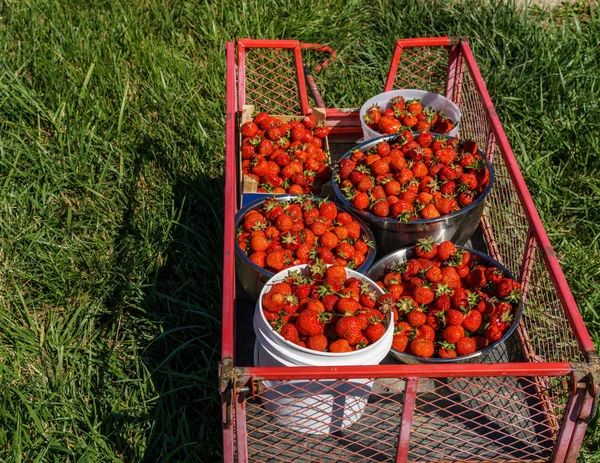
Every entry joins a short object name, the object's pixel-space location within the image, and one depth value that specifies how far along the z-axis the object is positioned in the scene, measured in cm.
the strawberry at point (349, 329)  256
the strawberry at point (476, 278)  303
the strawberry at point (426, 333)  284
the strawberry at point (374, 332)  260
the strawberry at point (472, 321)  285
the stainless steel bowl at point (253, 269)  300
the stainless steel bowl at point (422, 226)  319
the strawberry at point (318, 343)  257
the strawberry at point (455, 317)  284
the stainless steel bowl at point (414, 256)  278
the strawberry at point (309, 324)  261
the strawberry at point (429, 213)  319
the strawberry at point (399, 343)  283
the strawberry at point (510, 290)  291
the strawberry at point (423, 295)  293
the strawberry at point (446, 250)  310
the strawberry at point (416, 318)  287
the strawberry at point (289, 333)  262
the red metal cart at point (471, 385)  227
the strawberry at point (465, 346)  280
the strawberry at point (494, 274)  300
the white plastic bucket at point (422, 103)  380
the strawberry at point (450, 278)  299
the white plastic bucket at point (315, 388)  253
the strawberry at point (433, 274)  298
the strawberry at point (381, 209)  322
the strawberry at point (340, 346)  256
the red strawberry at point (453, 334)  281
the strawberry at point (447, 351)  280
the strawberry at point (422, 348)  280
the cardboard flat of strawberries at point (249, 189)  347
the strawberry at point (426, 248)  312
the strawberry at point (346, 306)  266
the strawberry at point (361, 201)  326
